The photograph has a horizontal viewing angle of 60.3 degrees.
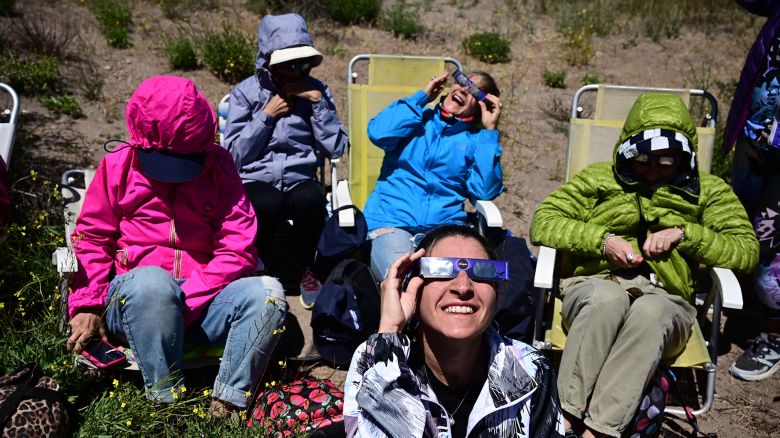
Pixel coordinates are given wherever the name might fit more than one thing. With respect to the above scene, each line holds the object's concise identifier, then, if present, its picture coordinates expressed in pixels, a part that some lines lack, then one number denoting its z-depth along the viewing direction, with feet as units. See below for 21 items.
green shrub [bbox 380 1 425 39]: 27.78
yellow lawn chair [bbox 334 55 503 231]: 15.30
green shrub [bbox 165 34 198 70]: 22.76
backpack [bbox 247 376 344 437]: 9.26
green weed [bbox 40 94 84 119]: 19.60
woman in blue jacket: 13.23
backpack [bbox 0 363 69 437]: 7.82
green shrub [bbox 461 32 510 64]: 26.58
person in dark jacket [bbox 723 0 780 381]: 12.40
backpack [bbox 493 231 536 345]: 11.73
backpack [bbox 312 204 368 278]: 12.73
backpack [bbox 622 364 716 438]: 10.14
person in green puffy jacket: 10.27
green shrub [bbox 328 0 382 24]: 28.55
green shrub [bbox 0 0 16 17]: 23.81
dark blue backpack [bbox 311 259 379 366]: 11.62
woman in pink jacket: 9.43
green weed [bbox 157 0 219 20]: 27.02
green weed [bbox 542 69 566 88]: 25.15
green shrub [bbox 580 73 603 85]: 24.94
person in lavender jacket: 13.00
